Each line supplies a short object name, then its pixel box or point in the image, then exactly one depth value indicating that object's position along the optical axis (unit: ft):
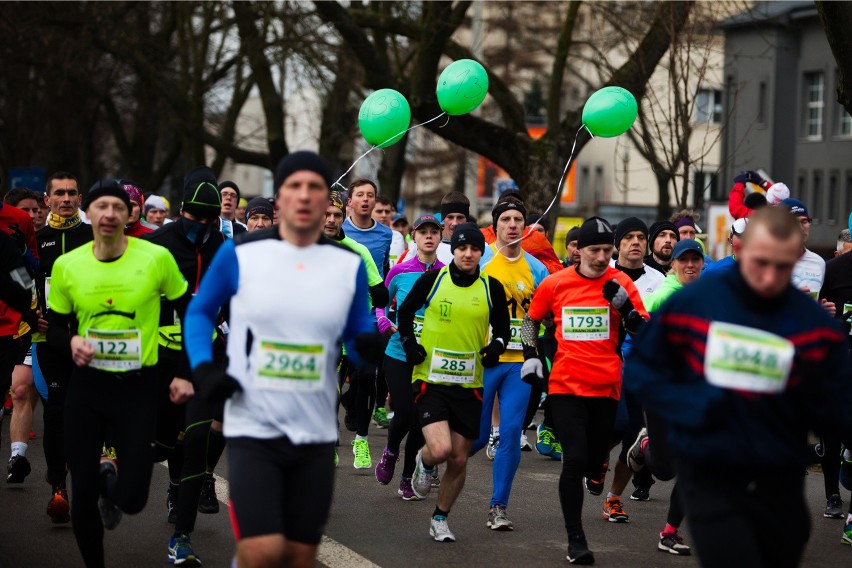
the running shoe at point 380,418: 92.71
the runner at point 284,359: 34.82
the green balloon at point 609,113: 71.40
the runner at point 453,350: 55.27
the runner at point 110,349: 44.31
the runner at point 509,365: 57.04
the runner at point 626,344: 60.61
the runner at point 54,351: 56.43
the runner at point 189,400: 49.86
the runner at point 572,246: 88.63
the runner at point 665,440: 47.87
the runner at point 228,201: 82.28
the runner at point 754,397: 31.84
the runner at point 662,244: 72.66
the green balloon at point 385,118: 73.76
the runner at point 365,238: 71.45
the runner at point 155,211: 91.85
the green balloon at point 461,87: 76.94
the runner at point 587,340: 53.31
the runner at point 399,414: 65.10
